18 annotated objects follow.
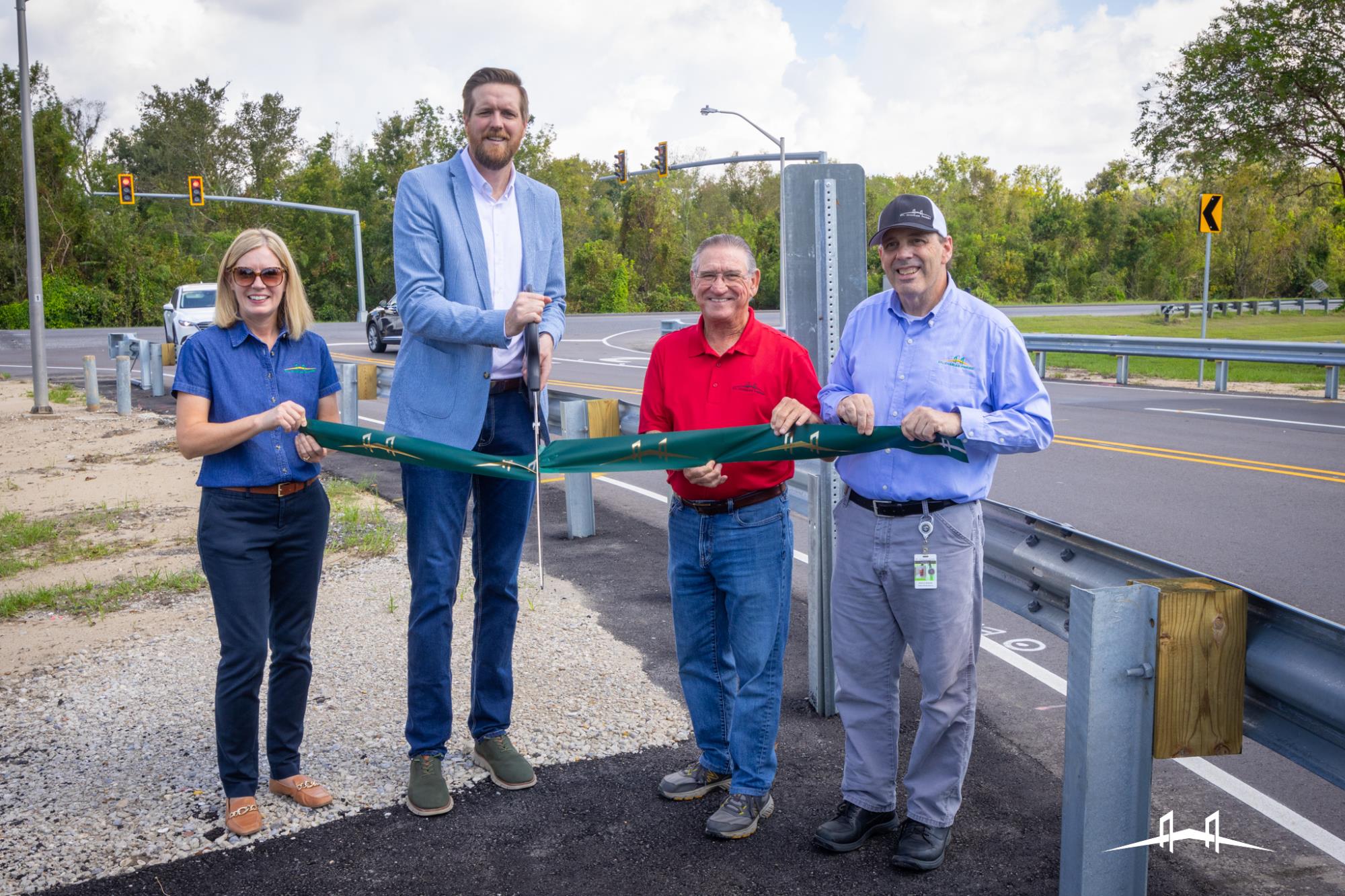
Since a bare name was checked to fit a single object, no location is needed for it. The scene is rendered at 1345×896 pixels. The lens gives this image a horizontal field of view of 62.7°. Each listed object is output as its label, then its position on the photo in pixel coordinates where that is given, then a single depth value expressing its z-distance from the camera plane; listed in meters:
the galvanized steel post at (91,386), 18.88
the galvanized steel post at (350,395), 12.06
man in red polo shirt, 3.88
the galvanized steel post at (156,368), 20.89
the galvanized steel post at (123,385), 18.02
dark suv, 30.98
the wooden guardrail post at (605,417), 8.66
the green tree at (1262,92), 23.55
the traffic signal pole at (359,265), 48.69
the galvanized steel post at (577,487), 8.59
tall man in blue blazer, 4.03
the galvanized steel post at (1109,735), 2.96
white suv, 28.73
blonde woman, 3.88
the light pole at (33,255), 18.70
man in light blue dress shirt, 3.63
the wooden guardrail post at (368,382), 13.20
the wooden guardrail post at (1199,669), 2.91
